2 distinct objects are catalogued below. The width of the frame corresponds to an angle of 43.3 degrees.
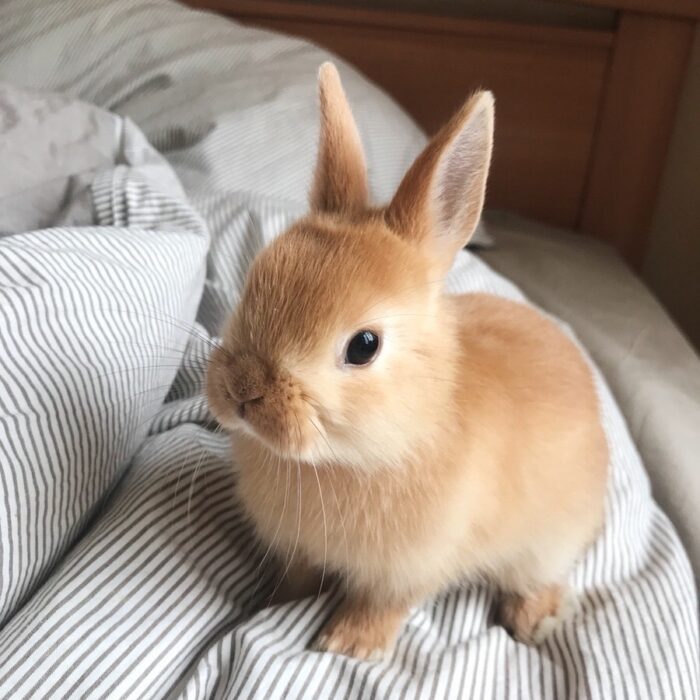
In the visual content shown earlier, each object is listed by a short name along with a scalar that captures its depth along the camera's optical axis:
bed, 0.28
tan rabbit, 0.25
